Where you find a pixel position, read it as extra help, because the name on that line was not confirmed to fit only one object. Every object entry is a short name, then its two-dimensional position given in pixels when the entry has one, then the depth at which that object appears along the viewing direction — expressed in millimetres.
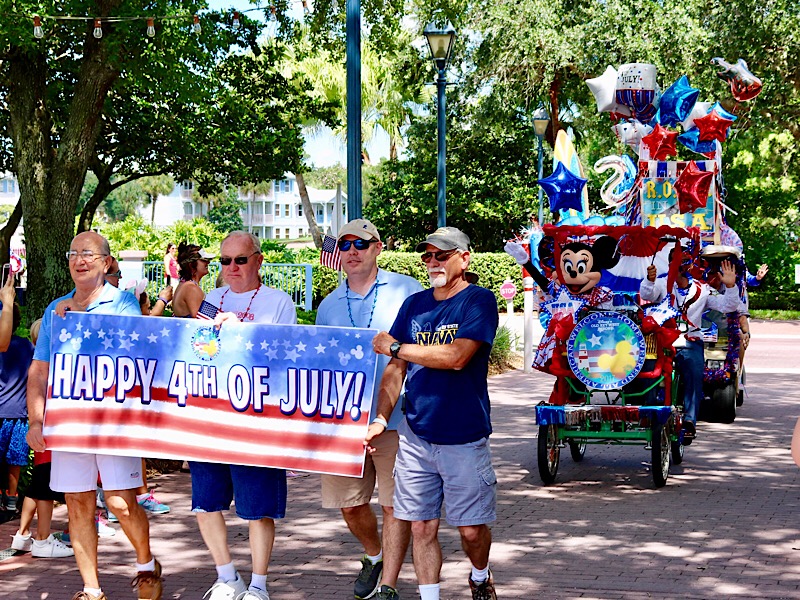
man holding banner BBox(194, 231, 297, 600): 5797
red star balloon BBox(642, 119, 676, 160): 12773
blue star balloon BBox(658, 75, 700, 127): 13055
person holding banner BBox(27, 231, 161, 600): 5855
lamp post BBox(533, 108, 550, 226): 26558
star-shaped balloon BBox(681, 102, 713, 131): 13516
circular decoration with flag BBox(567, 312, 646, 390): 9141
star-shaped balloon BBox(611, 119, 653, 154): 13047
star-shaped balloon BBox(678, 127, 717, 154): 13586
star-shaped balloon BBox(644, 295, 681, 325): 9445
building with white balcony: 159625
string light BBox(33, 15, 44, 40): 12320
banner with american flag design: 5855
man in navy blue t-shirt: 5410
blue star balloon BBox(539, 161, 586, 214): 10969
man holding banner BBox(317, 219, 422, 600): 6145
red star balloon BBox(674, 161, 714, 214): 12500
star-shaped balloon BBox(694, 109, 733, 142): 13438
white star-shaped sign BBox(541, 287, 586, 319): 9367
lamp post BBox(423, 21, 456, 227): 16094
